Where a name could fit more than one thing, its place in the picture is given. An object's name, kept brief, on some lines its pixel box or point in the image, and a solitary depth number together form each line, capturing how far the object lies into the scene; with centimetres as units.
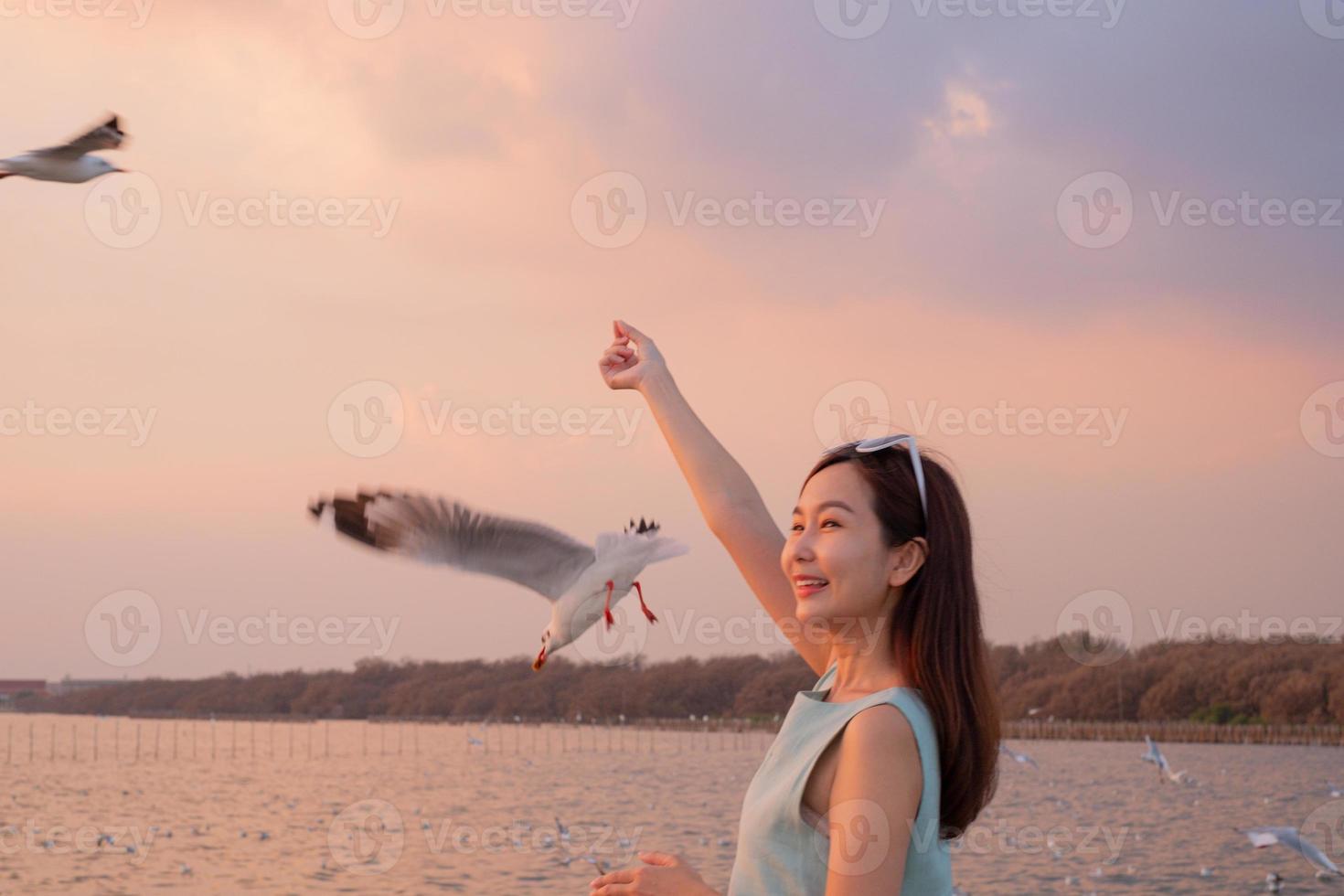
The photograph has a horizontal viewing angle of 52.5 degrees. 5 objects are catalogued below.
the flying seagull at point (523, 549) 467
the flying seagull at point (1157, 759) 2152
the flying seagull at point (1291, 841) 1555
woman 152
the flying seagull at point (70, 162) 537
